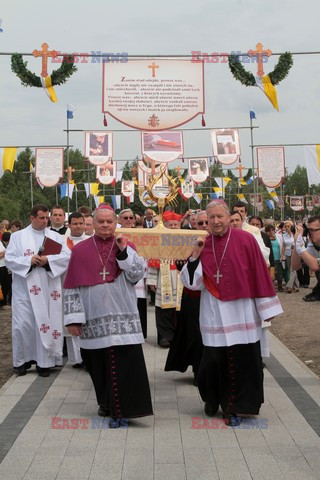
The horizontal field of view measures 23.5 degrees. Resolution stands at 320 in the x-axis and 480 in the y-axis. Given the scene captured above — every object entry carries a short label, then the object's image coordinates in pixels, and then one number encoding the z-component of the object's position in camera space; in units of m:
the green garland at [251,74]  11.57
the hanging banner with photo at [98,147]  22.73
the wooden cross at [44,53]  11.24
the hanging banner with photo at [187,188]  33.91
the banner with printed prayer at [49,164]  23.69
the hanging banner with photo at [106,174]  31.89
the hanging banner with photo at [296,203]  43.59
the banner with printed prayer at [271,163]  24.98
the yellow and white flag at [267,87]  11.74
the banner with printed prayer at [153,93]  10.41
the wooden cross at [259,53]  11.46
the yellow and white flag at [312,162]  18.78
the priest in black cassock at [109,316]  6.43
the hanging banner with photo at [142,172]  24.44
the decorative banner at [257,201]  30.85
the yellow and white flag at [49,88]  11.50
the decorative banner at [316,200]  41.16
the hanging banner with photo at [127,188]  38.62
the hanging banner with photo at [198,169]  31.72
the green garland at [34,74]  11.43
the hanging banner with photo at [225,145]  24.53
